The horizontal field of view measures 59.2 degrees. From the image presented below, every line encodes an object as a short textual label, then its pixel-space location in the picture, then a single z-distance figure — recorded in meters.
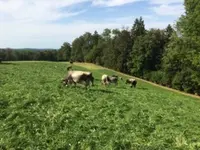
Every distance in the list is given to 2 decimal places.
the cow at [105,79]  21.86
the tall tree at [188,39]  24.69
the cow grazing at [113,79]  22.81
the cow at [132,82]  25.03
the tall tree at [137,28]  53.51
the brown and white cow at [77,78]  15.79
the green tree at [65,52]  86.26
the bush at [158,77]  41.13
